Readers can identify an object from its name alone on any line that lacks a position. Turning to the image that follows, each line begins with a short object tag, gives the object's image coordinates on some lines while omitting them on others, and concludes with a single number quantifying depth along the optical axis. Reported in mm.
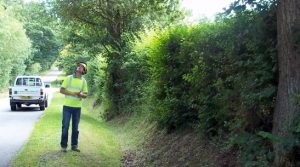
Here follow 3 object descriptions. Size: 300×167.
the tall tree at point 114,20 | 20656
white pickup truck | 25562
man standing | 10383
